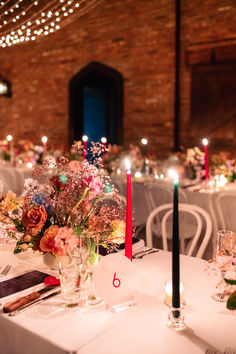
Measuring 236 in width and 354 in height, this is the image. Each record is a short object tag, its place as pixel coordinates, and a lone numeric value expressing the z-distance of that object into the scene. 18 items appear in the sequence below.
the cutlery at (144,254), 2.14
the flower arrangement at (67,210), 1.72
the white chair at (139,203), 4.50
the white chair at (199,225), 2.54
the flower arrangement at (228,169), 4.48
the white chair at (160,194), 4.16
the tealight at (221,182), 4.25
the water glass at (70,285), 1.58
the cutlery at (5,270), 1.88
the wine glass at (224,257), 1.67
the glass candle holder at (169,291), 1.50
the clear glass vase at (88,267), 1.59
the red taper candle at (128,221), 1.57
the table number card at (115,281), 1.54
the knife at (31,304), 1.51
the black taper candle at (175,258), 1.28
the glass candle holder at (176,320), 1.42
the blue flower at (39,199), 1.80
